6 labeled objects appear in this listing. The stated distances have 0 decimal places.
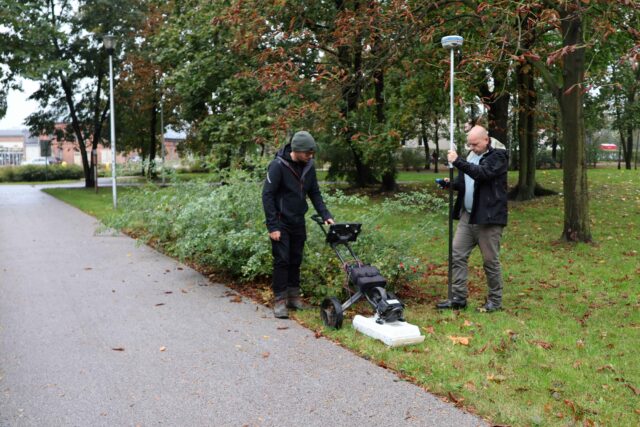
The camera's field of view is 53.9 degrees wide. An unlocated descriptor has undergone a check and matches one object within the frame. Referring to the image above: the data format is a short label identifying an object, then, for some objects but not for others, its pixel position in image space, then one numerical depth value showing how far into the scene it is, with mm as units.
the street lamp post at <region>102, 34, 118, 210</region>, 20244
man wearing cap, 6508
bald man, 6316
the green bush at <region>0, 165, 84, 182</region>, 51562
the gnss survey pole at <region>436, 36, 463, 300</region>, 6789
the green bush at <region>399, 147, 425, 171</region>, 42312
